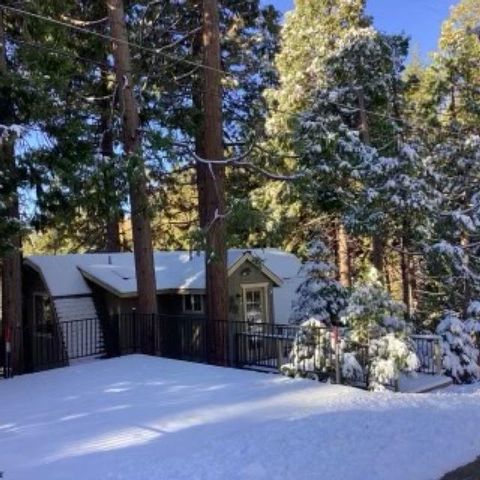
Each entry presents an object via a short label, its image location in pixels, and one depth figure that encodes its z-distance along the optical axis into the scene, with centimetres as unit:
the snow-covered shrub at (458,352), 1706
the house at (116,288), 1841
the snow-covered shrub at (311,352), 1220
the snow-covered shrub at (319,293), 1705
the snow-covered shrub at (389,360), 1192
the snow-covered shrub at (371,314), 1259
